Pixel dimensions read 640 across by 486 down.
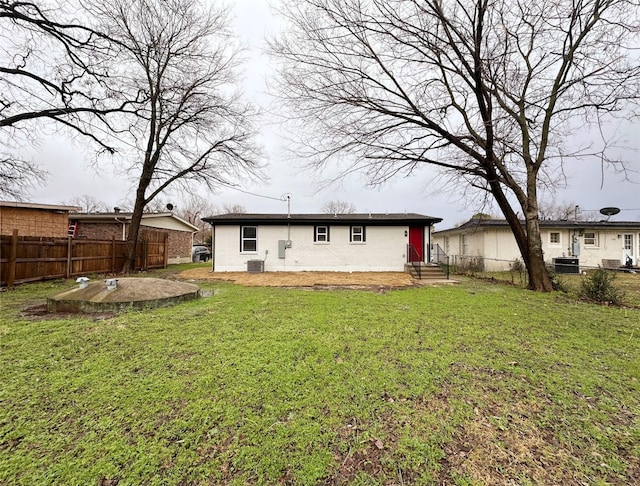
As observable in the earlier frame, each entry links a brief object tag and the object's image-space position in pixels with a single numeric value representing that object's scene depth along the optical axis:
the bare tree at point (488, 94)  8.09
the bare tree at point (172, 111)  11.58
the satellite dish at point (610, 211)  19.61
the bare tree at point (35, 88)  8.43
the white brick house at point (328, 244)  14.39
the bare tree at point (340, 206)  42.19
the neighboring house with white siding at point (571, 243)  16.75
